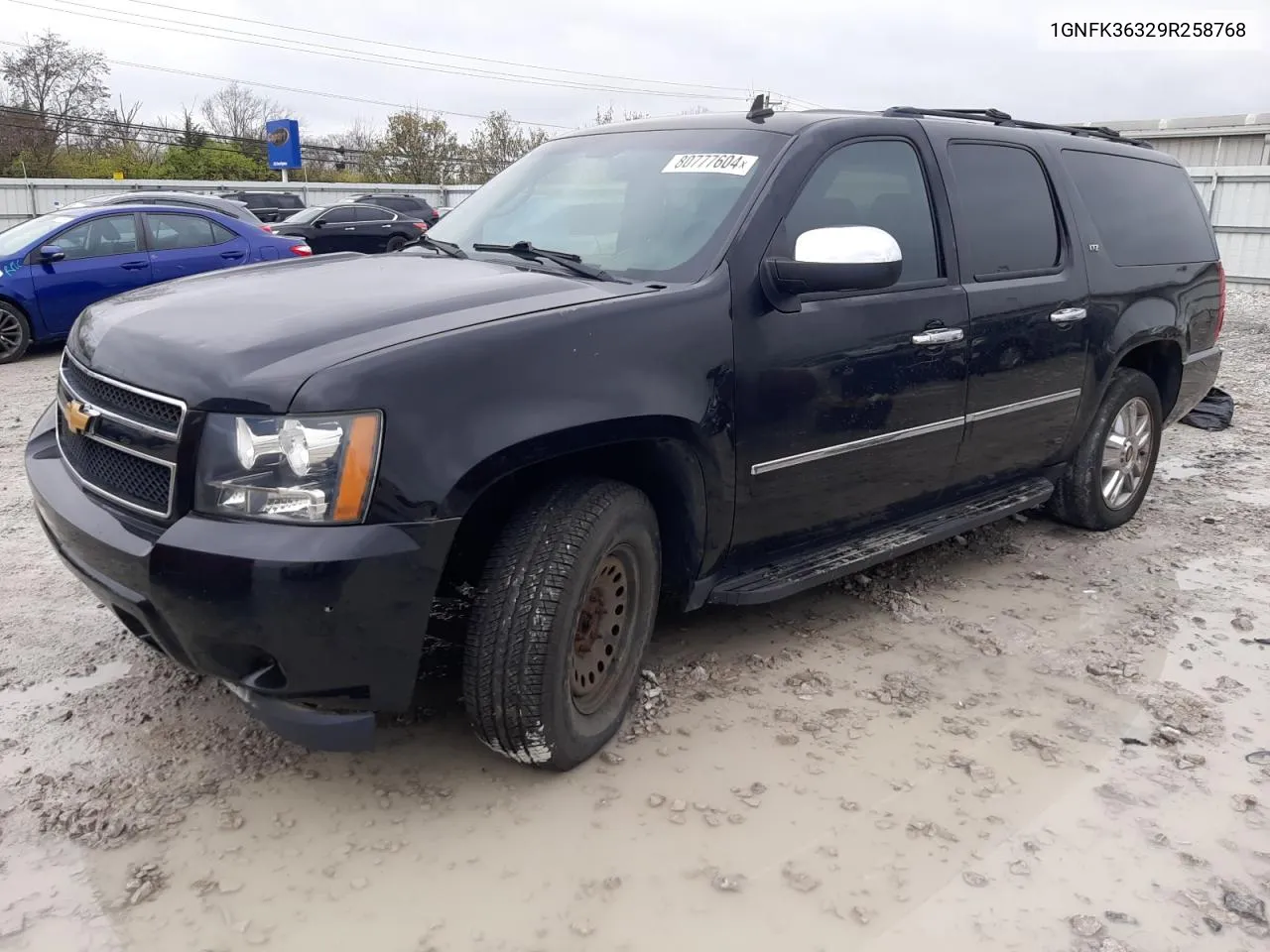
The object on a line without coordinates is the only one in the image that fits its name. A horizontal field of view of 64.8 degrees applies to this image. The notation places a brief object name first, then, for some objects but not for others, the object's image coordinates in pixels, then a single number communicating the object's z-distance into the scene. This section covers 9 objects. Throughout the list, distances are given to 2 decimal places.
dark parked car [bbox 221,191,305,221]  24.48
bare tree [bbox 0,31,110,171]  39.38
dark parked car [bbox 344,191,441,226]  24.34
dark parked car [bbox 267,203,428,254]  19.00
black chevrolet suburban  2.28
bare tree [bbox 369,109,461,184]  43.00
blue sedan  9.16
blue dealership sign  35.41
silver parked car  10.29
